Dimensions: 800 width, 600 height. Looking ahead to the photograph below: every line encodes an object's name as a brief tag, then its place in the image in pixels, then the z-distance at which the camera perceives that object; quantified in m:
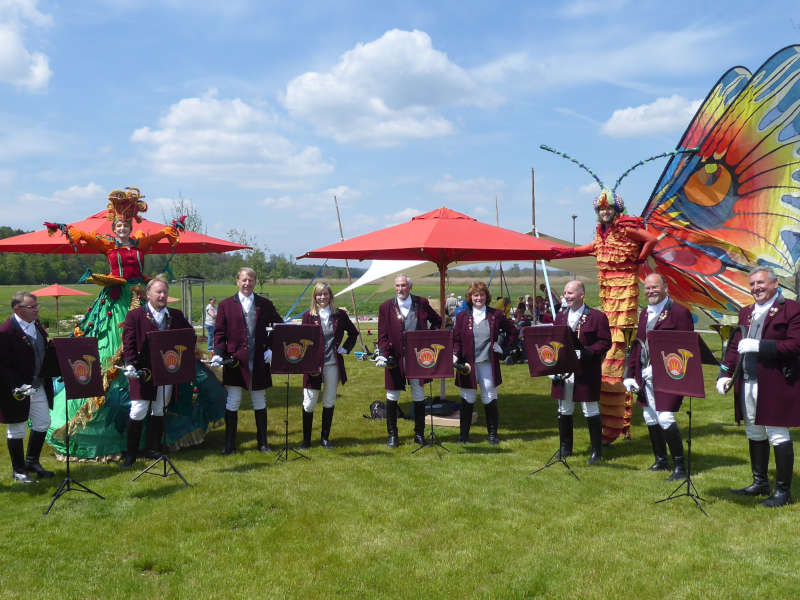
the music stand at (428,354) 6.10
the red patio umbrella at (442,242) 6.62
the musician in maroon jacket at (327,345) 6.48
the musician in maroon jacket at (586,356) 5.79
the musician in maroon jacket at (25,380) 5.30
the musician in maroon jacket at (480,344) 6.85
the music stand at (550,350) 5.48
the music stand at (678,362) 4.57
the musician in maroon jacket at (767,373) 4.49
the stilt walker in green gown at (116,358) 6.15
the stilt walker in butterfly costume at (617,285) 6.64
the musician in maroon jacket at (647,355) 5.32
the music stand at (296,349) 5.89
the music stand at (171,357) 5.27
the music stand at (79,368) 4.93
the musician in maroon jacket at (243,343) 6.25
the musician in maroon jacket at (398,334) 6.70
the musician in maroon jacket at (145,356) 5.79
